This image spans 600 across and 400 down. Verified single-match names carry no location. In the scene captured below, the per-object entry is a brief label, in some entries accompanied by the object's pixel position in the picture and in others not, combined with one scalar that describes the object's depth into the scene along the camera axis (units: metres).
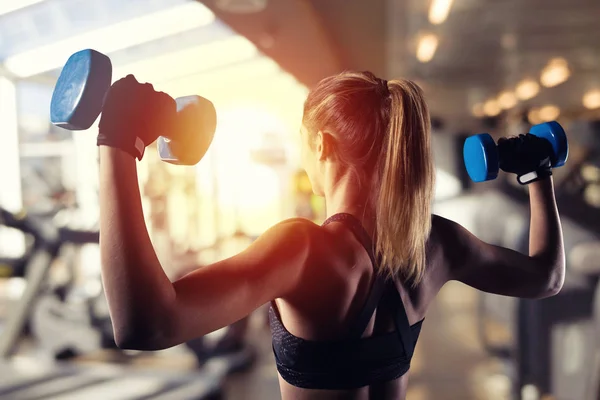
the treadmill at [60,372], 2.51
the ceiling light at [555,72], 3.65
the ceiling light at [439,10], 2.94
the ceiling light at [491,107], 3.52
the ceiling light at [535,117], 2.44
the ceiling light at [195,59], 2.48
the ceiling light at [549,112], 3.16
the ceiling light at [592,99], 3.36
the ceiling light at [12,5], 1.79
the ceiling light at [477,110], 3.55
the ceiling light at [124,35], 1.52
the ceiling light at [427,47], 3.64
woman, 0.60
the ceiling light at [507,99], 3.53
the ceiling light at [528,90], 3.77
